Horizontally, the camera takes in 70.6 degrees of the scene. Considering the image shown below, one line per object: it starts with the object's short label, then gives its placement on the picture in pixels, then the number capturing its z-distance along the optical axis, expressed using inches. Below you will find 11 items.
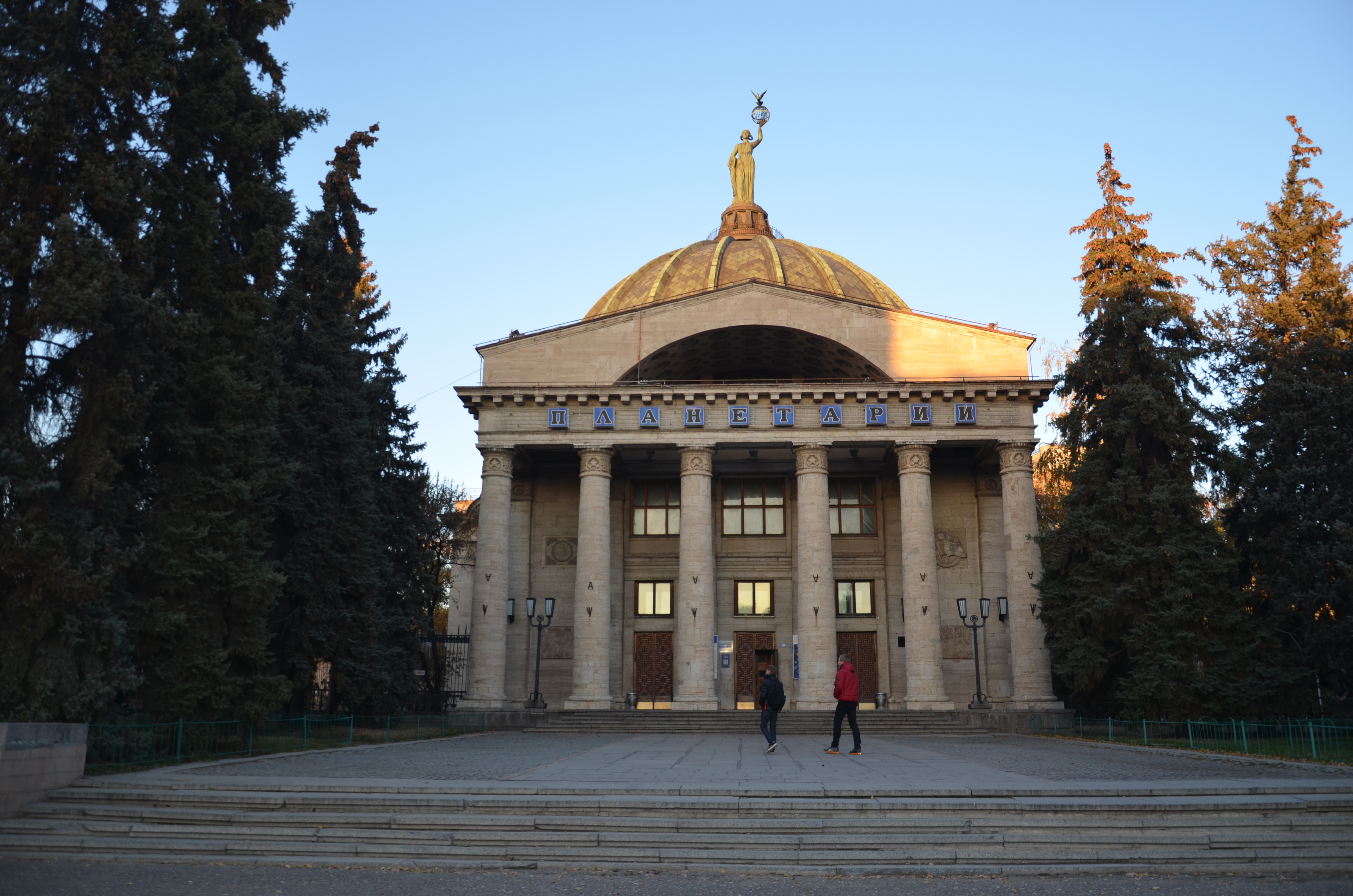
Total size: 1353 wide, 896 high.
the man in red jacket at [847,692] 699.4
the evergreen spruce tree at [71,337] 534.0
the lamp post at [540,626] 1230.3
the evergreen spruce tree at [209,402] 640.4
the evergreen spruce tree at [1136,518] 988.6
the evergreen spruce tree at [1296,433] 930.7
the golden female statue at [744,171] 2053.4
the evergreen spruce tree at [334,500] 947.3
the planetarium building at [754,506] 1259.2
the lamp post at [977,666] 1165.1
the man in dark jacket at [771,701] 726.5
